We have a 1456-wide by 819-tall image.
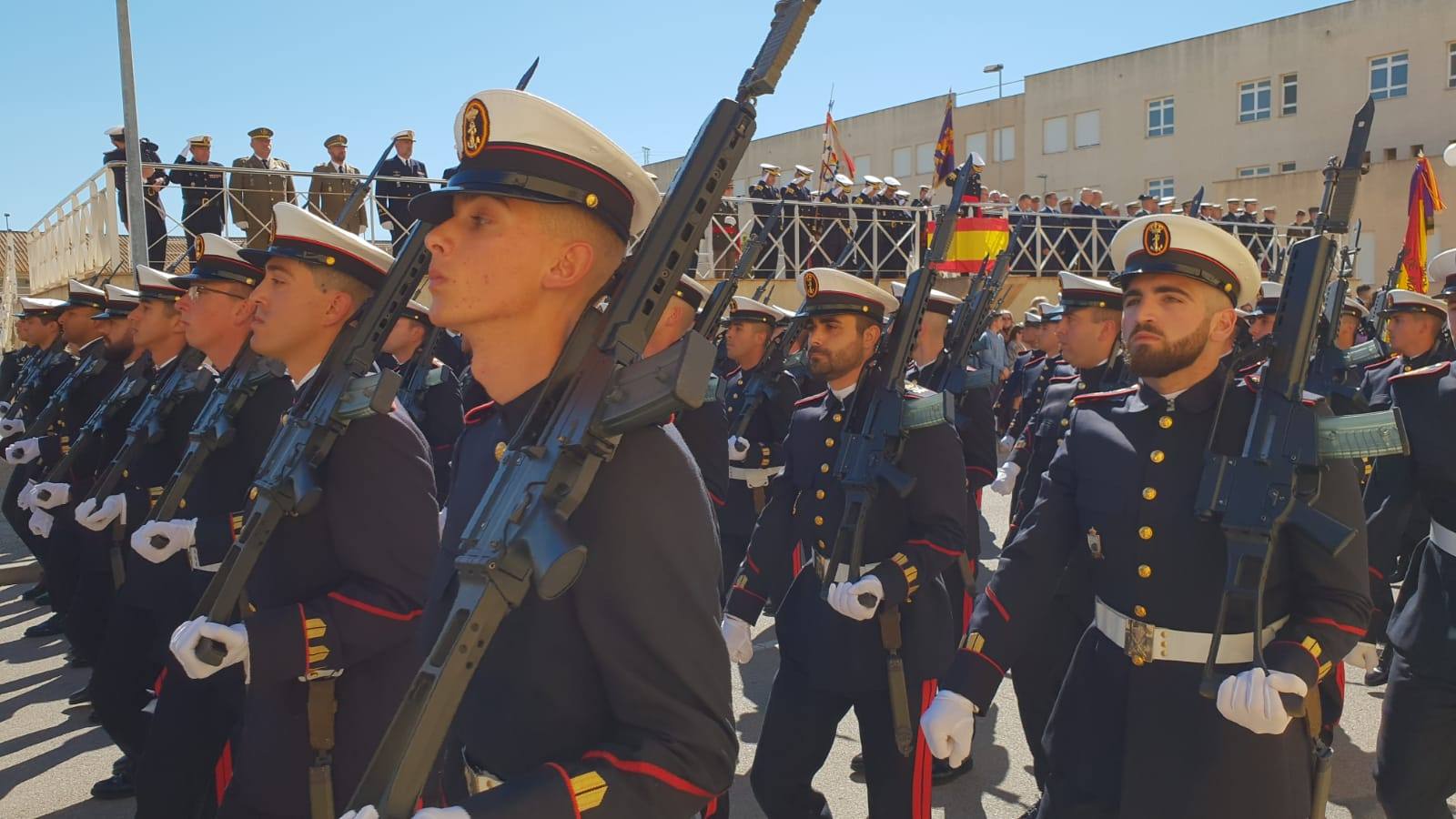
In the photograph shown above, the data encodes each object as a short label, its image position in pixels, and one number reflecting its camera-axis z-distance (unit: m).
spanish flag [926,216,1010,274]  16.16
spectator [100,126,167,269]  12.03
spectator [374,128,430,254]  12.55
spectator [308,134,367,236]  12.45
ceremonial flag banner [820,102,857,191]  18.62
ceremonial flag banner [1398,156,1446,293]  11.02
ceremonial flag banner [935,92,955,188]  10.91
